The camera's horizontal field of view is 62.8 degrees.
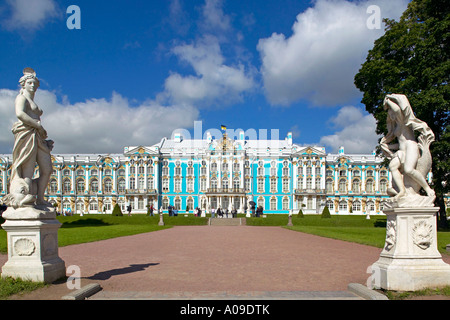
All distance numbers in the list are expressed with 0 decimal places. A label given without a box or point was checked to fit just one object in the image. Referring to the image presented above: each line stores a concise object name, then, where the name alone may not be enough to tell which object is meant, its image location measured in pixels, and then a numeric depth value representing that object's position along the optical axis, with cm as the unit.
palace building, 6178
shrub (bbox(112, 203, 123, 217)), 4294
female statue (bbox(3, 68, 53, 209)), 646
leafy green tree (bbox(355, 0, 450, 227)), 2092
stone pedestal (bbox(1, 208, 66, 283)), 628
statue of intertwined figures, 632
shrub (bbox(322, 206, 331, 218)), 4322
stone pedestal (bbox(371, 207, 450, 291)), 594
